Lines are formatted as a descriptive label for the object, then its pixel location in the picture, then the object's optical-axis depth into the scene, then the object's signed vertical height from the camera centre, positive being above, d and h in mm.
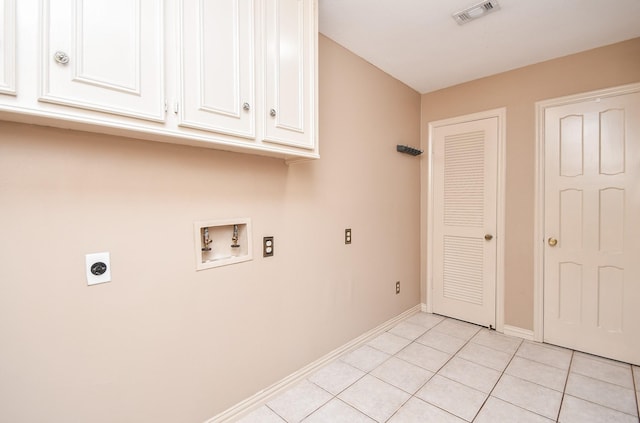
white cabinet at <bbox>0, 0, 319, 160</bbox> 935 +551
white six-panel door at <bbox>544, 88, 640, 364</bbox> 2293 -132
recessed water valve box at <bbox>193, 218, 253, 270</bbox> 1588 -186
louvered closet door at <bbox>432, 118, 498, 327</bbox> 2939 -102
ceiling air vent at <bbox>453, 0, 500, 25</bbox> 1850 +1283
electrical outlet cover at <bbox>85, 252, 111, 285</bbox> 1249 -249
